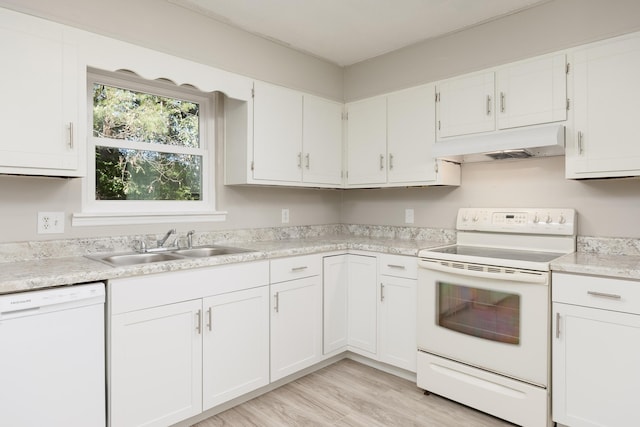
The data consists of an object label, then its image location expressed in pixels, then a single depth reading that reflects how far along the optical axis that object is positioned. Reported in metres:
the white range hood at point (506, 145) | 2.20
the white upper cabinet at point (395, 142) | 2.87
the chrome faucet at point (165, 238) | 2.46
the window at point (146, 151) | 2.35
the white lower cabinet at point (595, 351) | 1.79
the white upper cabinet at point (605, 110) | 2.05
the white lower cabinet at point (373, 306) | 2.62
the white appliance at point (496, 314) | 2.03
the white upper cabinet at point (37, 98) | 1.74
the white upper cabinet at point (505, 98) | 2.32
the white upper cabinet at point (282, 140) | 2.77
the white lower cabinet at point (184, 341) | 1.82
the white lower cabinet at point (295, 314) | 2.48
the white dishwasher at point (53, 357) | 1.50
